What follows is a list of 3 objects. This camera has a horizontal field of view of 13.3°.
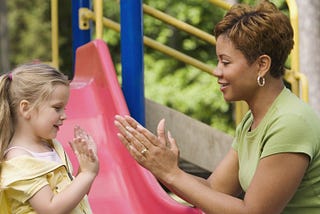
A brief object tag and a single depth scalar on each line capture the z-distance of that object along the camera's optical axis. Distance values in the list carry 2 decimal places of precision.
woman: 4.91
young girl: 4.92
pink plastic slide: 6.06
